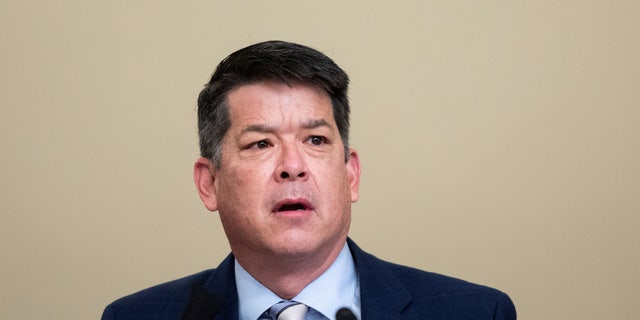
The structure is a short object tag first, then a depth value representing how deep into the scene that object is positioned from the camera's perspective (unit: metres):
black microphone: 4.75
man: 5.22
